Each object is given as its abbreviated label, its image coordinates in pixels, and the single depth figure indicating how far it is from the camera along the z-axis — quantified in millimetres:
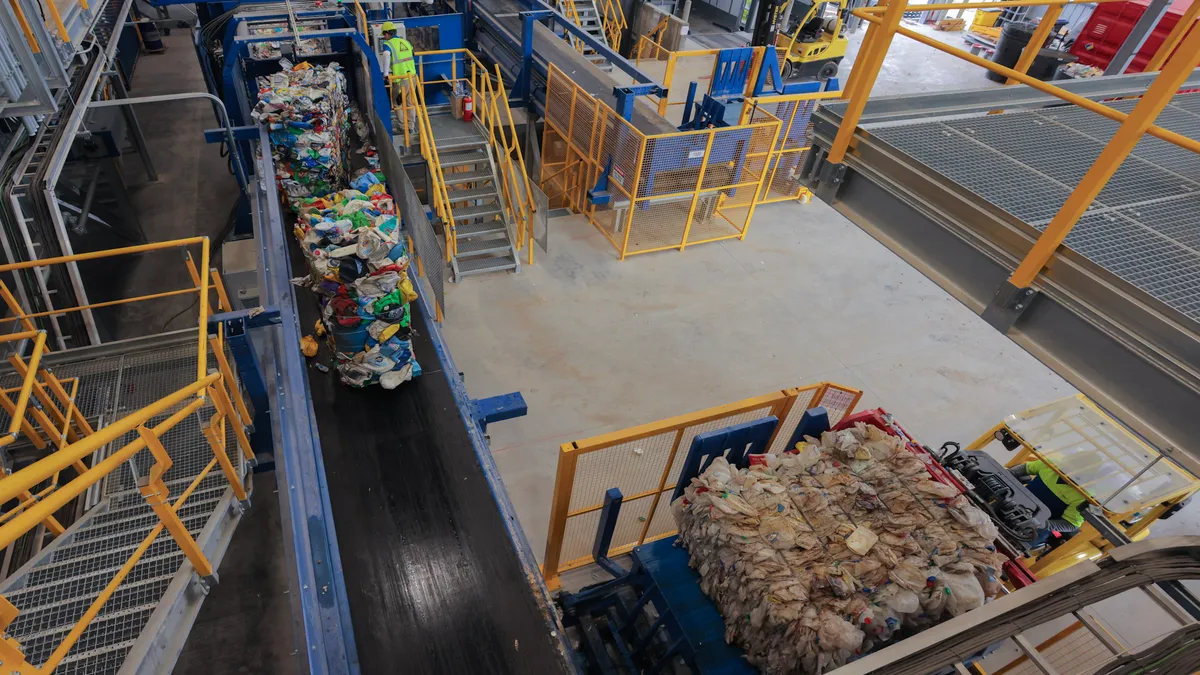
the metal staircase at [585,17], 14141
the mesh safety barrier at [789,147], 10000
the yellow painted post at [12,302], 4242
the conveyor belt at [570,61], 9406
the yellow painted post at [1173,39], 2650
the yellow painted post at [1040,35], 4676
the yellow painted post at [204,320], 3250
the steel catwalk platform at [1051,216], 2252
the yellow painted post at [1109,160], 2199
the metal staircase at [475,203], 9070
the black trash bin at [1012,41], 16156
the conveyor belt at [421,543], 4180
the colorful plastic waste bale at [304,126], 7121
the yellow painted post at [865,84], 3074
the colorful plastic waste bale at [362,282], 4730
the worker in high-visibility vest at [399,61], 8703
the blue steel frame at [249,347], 3971
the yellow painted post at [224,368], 3709
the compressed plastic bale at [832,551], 3629
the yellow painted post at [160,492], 2508
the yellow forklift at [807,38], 14336
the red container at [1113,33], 15797
